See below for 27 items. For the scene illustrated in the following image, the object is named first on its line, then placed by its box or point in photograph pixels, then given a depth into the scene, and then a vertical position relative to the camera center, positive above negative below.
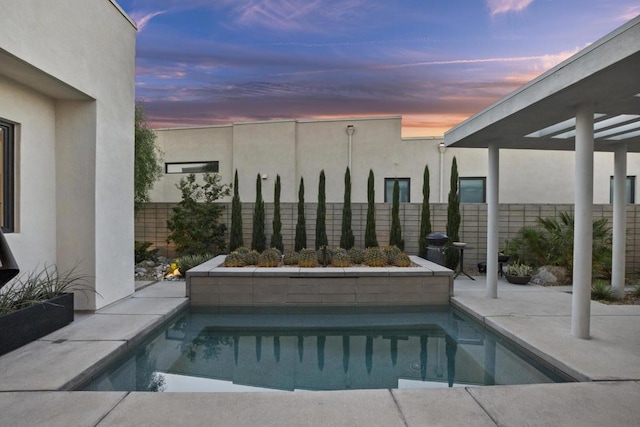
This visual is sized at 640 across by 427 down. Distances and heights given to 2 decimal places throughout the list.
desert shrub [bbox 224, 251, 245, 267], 6.72 -1.01
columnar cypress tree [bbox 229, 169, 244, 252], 9.60 -0.53
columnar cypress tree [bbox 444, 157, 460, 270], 8.96 -0.11
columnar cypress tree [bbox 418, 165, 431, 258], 9.13 -0.34
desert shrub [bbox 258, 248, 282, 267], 6.74 -0.97
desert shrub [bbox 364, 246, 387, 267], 6.84 -0.96
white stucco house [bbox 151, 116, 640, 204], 11.09 +1.40
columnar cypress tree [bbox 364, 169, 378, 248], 9.41 -0.36
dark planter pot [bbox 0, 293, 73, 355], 3.50 -1.22
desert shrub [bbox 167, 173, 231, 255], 9.13 -0.47
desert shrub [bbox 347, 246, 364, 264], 7.32 -0.98
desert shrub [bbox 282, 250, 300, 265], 6.94 -0.99
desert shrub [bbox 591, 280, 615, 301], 5.86 -1.34
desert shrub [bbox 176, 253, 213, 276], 7.88 -1.21
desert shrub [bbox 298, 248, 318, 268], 6.75 -0.97
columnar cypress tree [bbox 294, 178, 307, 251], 9.60 -0.64
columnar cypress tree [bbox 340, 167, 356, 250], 9.49 -0.42
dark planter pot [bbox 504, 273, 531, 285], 7.09 -1.38
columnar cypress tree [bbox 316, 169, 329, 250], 9.61 -0.38
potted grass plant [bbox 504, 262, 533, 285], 7.11 -1.28
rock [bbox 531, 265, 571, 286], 7.23 -1.35
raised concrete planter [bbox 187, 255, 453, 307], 5.95 -1.31
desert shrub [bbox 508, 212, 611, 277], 7.30 -0.75
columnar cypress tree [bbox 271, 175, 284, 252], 9.65 -0.47
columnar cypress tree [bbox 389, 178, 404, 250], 9.30 -0.48
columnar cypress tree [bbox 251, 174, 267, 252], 9.66 -0.47
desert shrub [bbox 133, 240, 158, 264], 8.88 -1.15
